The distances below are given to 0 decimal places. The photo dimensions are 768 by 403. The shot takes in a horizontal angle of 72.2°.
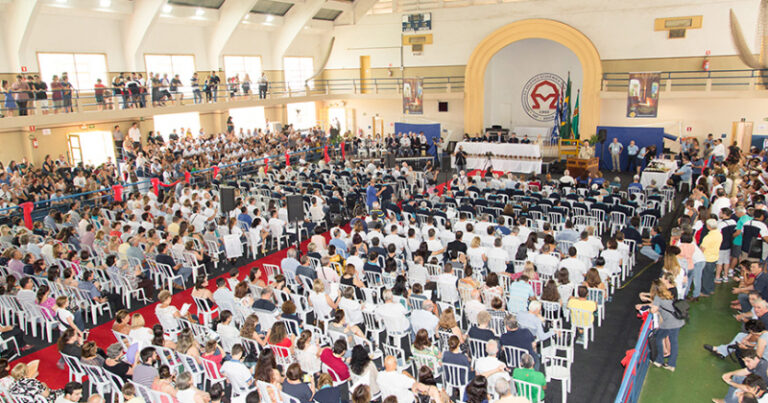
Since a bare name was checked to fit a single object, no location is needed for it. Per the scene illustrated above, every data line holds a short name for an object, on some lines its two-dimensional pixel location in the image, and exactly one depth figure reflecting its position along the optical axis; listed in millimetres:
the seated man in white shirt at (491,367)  6230
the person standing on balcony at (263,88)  25844
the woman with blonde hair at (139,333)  7359
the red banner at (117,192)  16375
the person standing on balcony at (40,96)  17078
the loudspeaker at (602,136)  23562
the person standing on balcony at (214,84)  23664
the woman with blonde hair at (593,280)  8359
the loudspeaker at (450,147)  26828
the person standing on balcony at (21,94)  16688
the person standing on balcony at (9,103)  16422
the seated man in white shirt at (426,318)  7477
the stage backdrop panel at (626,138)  22594
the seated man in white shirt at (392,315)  7668
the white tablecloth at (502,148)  22016
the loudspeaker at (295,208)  12820
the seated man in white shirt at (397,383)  5906
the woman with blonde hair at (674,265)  8570
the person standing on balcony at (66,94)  18141
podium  20516
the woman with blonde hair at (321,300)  8352
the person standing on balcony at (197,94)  23075
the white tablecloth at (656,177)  17552
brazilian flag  25281
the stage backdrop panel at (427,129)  28734
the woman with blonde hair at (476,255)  10109
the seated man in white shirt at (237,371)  6480
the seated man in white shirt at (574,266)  9250
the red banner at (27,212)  14093
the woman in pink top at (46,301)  8617
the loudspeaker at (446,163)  22875
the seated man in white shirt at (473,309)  7801
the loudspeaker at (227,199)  13336
